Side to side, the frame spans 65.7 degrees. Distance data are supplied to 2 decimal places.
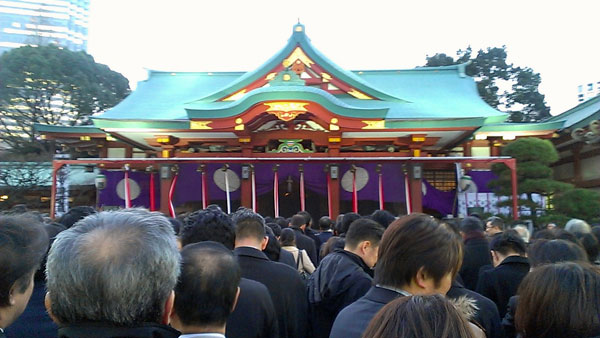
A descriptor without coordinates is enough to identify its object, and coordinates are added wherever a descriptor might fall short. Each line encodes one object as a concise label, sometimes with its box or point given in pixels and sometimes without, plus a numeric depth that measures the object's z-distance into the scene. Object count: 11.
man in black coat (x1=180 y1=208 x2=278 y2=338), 2.31
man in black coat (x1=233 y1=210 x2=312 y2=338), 2.82
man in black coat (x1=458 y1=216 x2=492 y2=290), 4.12
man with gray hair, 1.30
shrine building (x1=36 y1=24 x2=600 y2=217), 10.66
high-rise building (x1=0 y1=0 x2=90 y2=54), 58.72
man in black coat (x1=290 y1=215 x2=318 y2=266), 5.36
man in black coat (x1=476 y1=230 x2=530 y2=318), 3.24
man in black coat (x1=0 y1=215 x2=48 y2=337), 1.51
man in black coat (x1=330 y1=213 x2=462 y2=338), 1.86
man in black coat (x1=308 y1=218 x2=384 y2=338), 2.84
